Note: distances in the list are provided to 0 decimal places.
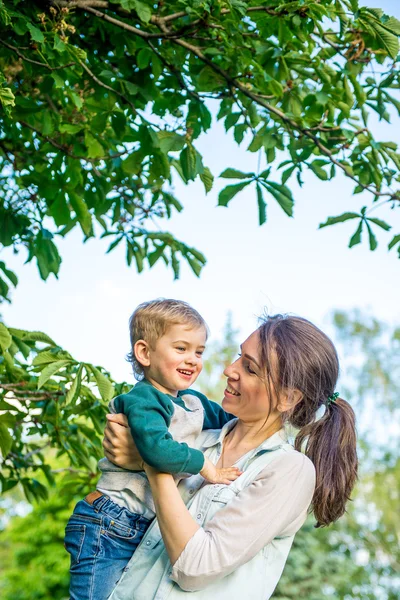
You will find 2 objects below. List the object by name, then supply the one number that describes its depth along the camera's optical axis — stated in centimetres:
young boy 192
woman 179
